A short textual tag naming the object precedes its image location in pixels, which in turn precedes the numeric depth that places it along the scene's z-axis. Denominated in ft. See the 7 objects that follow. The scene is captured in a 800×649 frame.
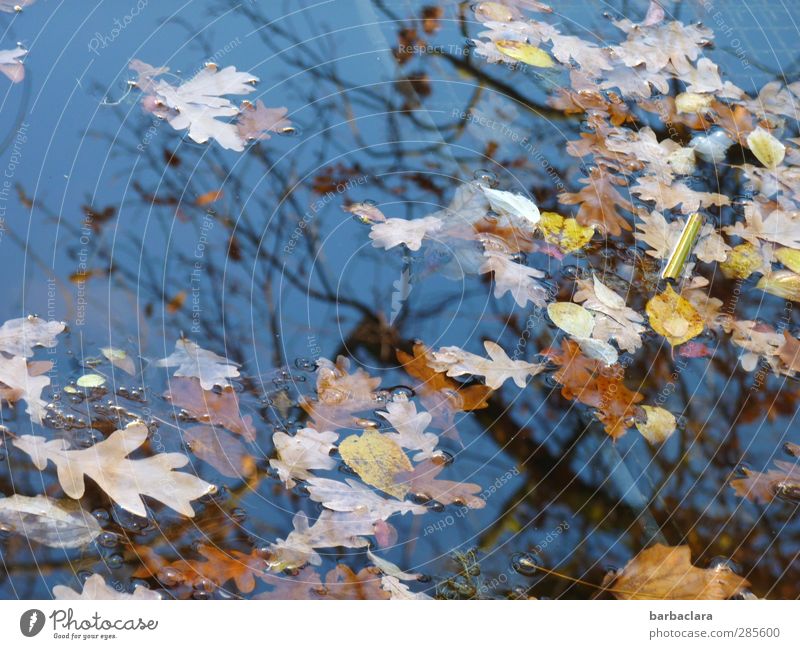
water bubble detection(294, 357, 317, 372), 6.84
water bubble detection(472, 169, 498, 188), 7.09
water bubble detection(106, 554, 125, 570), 6.67
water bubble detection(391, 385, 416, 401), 6.85
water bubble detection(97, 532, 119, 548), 6.68
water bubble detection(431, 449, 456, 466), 6.82
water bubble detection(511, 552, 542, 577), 6.77
